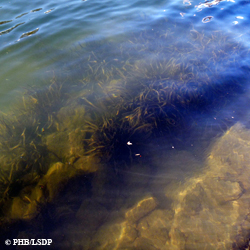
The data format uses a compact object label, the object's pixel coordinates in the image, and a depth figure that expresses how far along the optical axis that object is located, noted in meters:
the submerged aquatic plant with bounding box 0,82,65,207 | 2.72
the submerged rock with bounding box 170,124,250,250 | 2.14
